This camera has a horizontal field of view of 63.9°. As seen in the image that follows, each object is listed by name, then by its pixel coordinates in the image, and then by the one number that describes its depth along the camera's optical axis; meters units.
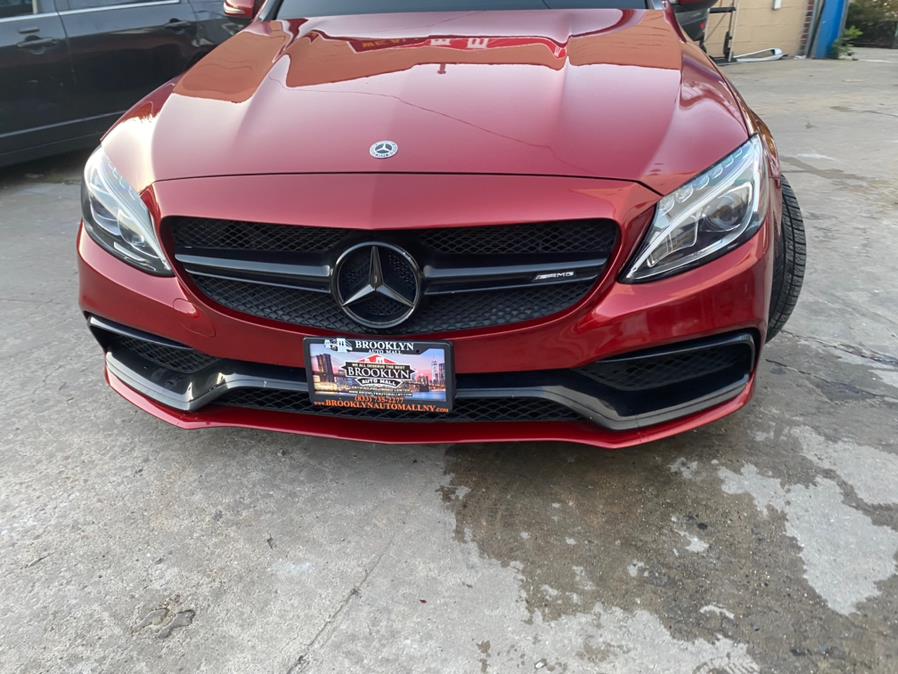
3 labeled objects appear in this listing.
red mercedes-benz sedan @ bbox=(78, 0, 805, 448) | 1.58
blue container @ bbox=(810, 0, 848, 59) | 12.69
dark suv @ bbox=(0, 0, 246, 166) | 4.37
